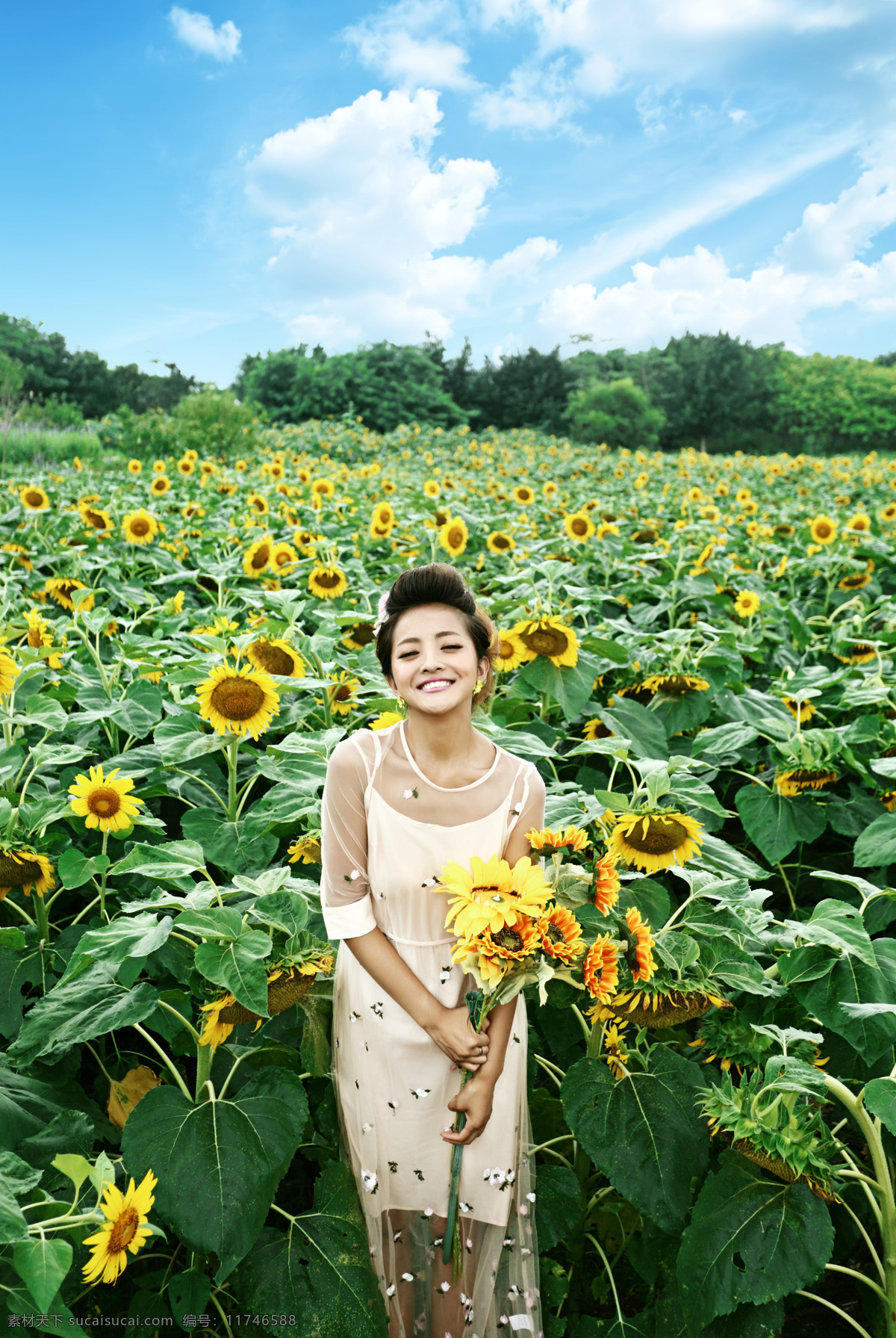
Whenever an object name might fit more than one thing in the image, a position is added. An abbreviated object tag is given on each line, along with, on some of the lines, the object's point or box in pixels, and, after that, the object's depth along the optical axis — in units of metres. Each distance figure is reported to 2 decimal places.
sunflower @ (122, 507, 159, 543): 5.04
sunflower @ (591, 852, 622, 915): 1.40
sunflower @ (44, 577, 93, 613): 4.07
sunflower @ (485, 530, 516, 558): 5.59
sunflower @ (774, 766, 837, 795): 2.48
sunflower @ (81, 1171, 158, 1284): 1.24
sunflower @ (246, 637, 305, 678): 2.61
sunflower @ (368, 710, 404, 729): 2.08
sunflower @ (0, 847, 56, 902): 1.88
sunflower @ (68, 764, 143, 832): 1.92
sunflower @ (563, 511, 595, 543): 5.41
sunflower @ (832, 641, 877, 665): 3.72
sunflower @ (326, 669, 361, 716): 2.66
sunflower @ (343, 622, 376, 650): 3.35
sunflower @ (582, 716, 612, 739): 2.99
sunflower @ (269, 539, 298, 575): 4.39
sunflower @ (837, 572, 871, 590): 5.16
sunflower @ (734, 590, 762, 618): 4.11
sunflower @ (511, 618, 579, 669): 2.80
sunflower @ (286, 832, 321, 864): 1.93
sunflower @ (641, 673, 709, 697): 2.92
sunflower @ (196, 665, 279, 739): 2.22
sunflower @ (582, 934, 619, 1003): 1.37
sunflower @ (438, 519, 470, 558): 4.86
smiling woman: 1.59
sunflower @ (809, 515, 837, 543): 5.98
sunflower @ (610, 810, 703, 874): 1.77
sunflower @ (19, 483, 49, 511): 5.76
